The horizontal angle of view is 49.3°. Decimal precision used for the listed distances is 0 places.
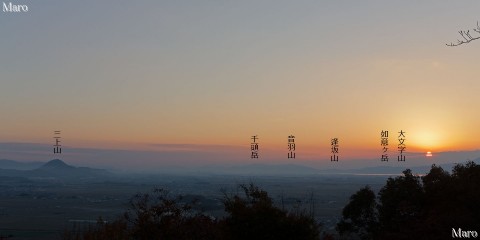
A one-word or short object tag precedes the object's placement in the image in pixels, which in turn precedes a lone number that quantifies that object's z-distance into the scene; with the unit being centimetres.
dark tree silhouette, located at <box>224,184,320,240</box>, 1304
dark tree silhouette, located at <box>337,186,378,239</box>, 2988
